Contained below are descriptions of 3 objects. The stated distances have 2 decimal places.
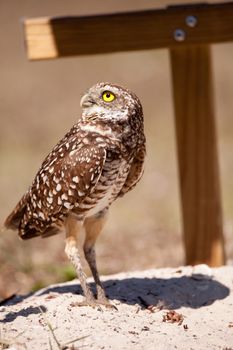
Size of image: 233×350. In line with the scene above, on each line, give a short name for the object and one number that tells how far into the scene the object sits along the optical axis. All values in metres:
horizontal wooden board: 10.16
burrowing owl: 8.44
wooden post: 10.83
